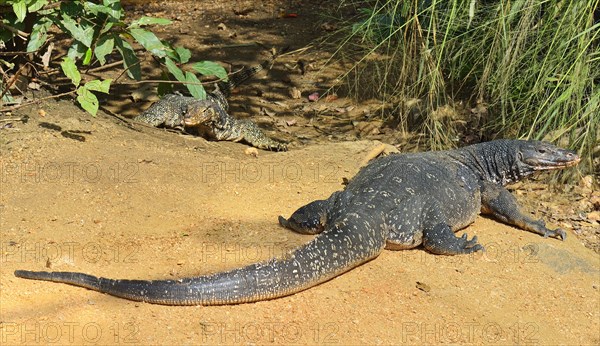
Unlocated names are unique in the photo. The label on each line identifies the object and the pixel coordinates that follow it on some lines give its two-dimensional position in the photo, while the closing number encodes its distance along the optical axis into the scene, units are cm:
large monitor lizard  481
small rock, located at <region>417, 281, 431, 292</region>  548
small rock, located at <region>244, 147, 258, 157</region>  860
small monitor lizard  912
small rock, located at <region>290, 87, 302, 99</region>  1027
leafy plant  664
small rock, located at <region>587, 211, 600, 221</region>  755
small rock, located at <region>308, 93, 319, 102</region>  1017
